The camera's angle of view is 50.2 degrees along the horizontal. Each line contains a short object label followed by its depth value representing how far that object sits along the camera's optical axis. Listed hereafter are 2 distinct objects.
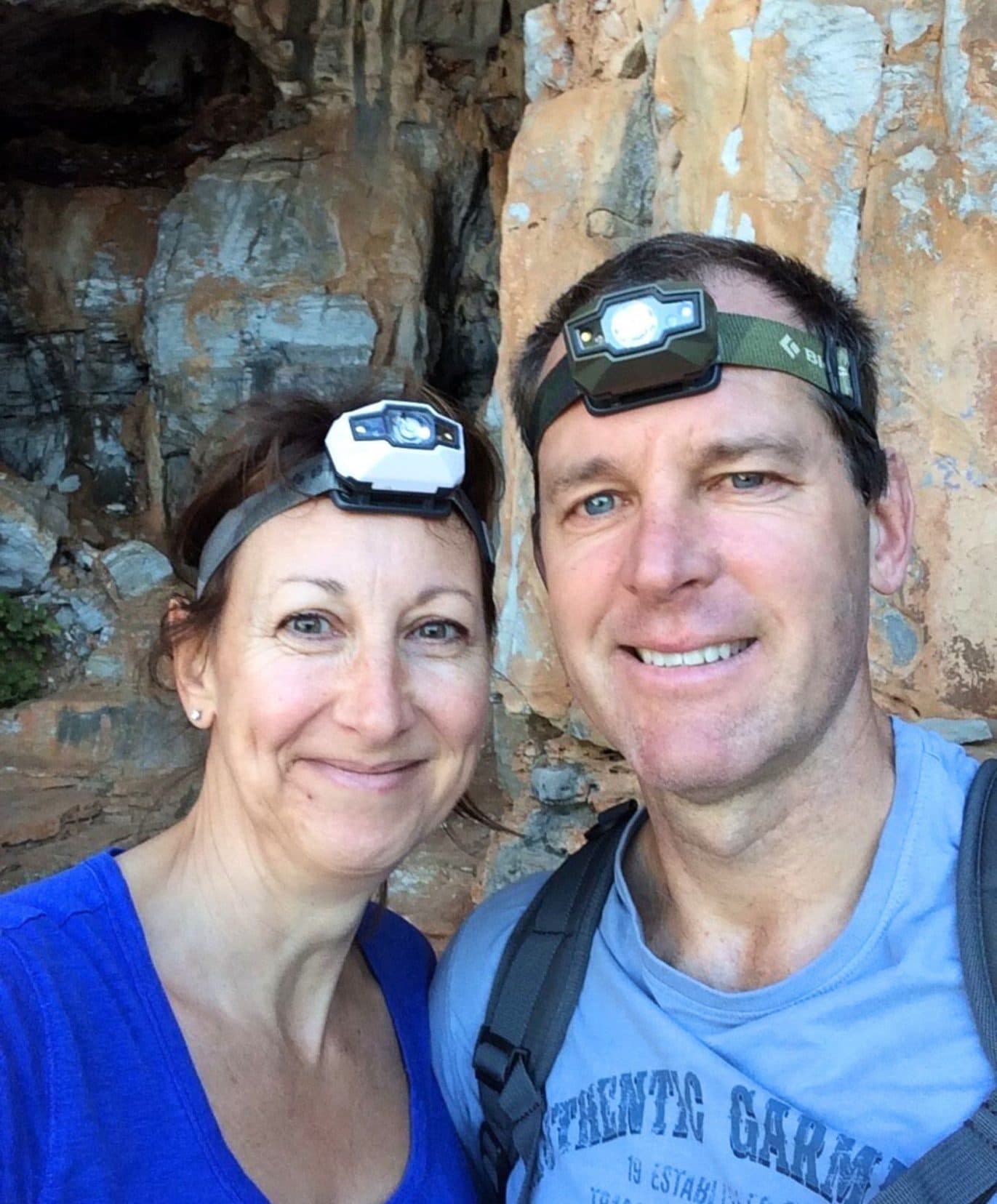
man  0.40
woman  0.42
